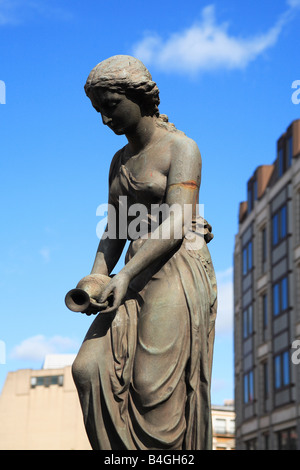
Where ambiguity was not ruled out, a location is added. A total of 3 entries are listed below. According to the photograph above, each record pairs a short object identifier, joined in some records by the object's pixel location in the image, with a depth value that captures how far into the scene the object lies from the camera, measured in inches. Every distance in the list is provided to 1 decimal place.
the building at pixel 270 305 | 1806.1
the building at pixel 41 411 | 3563.0
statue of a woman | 201.0
